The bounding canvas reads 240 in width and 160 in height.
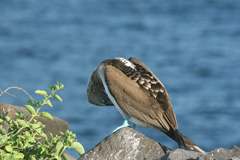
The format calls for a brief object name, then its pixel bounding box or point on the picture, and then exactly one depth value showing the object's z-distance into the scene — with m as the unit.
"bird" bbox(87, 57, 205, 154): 12.73
